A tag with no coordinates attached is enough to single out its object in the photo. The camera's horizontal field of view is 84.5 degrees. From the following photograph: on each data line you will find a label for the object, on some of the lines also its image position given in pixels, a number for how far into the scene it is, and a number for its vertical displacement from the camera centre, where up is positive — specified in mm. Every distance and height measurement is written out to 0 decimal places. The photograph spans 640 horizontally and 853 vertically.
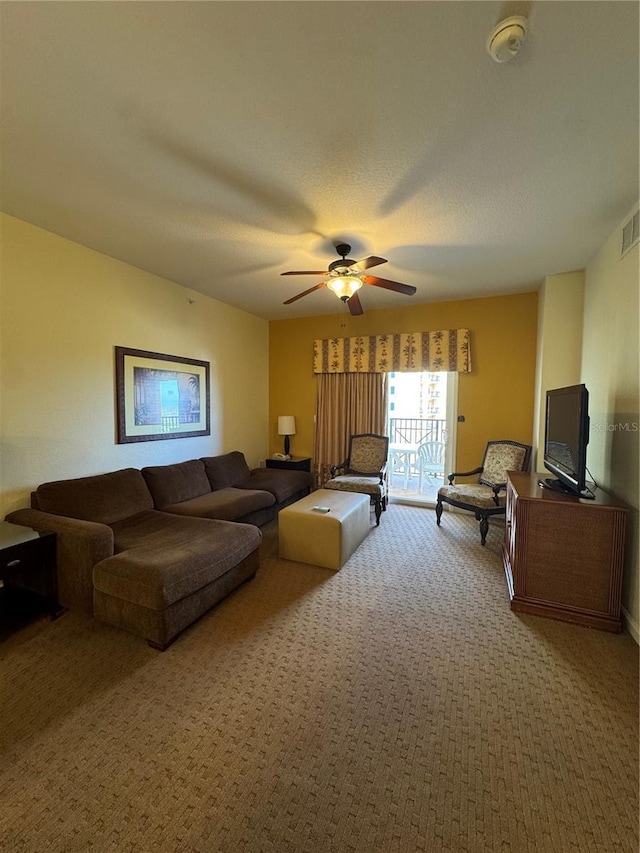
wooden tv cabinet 2209 -934
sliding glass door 4730 -301
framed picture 3467 +145
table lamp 5418 -220
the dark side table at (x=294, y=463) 5277 -792
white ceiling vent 2283 +1214
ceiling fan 2773 +1082
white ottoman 3000 -1069
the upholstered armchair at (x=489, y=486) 3604 -829
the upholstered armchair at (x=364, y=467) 4191 -746
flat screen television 2311 -176
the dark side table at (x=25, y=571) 2096 -1065
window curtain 4977 -6
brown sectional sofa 2037 -936
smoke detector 1196 +1309
